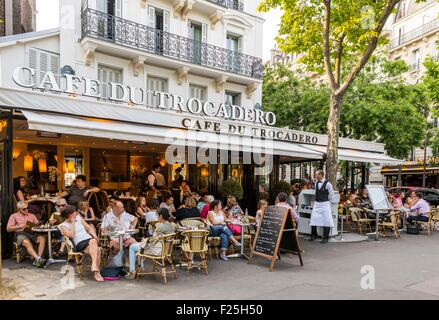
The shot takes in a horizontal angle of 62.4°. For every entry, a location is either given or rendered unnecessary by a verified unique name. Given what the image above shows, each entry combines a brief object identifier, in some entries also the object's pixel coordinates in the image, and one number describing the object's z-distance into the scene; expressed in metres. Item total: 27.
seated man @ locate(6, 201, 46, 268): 6.61
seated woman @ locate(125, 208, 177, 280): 5.98
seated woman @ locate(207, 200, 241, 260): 7.59
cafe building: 9.73
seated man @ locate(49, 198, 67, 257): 7.09
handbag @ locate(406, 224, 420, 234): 11.43
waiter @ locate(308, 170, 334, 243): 9.35
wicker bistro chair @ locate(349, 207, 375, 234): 10.98
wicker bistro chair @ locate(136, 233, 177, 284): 5.89
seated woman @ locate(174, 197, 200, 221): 8.24
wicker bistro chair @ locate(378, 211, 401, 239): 10.52
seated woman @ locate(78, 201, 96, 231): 7.73
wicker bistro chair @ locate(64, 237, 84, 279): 5.98
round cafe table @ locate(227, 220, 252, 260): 7.74
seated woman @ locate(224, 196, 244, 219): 8.76
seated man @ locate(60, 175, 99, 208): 8.79
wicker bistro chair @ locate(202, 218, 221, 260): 7.59
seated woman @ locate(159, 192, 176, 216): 9.02
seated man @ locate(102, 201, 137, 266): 6.52
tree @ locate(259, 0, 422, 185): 10.45
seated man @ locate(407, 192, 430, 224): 11.50
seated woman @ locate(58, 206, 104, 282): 5.93
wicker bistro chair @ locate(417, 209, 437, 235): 11.39
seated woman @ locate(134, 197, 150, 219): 8.77
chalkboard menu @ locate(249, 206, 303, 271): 6.89
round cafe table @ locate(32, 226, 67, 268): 6.65
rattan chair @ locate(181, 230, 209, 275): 6.52
